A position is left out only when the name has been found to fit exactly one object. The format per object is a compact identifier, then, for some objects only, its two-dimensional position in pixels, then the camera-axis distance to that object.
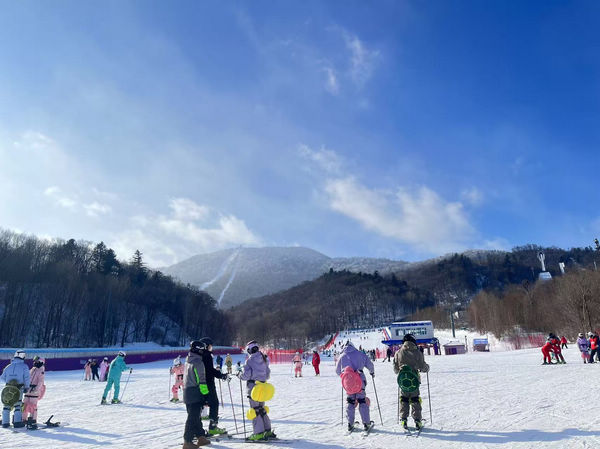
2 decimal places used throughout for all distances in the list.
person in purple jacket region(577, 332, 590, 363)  21.00
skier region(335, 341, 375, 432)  7.50
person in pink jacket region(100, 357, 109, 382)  24.91
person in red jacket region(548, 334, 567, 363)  21.22
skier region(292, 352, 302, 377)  24.61
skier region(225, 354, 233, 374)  29.79
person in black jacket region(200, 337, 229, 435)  7.57
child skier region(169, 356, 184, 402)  13.76
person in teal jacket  13.65
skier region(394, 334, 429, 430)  7.41
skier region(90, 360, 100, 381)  27.38
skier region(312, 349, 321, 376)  25.44
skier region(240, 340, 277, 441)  7.04
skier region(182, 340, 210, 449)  6.66
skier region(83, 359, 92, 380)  27.18
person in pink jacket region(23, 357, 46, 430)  9.64
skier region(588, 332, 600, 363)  20.28
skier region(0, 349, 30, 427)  9.23
